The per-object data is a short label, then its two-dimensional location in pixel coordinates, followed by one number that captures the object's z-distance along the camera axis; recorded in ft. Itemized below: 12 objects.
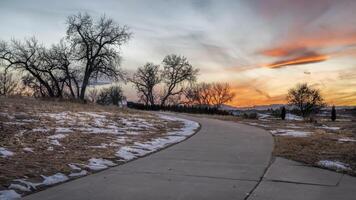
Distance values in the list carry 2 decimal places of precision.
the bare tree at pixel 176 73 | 299.58
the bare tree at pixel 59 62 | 198.18
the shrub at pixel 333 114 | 149.07
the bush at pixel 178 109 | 192.65
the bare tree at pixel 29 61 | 185.47
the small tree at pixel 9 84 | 296.51
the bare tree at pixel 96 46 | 189.18
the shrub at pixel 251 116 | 118.75
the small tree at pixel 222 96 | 446.69
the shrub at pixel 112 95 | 395.75
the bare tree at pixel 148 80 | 317.83
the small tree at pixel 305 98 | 296.51
